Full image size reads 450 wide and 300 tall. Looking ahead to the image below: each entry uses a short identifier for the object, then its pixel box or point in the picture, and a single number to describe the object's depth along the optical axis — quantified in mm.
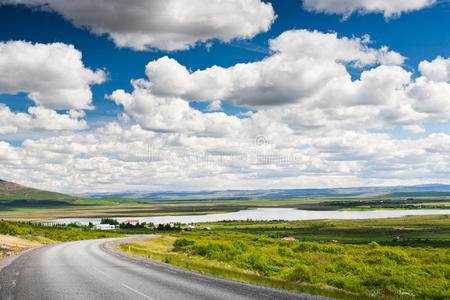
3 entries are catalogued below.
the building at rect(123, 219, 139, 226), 172125
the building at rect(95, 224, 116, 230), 148725
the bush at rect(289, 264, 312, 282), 21188
